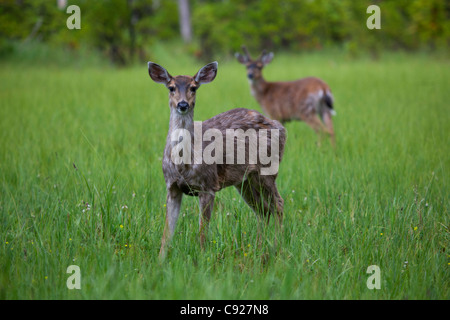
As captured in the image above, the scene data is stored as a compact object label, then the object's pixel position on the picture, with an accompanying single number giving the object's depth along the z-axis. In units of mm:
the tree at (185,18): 24891
